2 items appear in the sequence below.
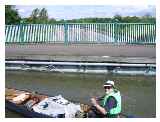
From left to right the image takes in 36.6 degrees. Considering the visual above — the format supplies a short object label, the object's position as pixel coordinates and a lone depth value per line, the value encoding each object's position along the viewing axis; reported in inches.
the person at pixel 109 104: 139.0
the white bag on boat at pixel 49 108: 156.3
